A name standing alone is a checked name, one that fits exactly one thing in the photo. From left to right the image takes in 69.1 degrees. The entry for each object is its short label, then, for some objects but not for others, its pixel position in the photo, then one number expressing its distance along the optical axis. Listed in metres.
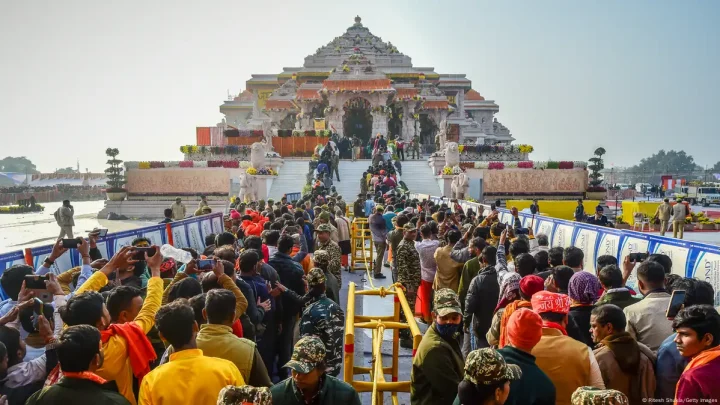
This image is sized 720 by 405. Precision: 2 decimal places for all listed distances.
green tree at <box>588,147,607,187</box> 30.22
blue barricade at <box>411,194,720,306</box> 7.14
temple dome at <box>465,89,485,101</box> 65.20
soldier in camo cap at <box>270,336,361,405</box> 2.81
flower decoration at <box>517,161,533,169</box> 32.06
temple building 44.03
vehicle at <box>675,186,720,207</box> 44.10
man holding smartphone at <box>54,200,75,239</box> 15.73
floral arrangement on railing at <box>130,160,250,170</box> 32.47
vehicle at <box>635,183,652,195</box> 55.78
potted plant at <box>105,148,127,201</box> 30.68
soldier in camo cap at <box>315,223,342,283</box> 7.48
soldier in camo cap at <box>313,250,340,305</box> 5.33
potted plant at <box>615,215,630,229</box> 21.79
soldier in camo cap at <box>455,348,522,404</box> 2.53
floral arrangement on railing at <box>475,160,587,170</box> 31.91
